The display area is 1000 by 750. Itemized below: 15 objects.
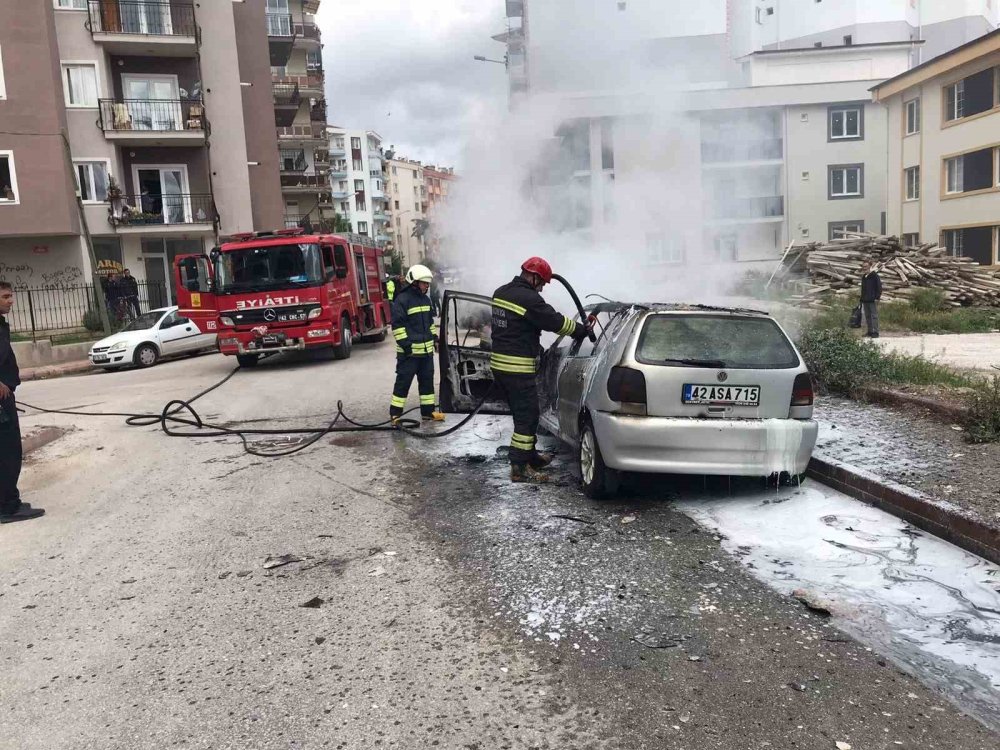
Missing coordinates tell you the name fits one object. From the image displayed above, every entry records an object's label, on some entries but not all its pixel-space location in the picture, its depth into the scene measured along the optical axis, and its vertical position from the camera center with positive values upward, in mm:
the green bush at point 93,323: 21906 -1062
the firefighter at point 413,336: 8672 -780
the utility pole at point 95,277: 21066 +193
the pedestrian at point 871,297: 14398 -1052
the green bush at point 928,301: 18312 -1513
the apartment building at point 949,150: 25266 +2969
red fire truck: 14227 -281
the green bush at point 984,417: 6395 -1520
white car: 17547 -1385
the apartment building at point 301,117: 43719 +8909
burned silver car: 5277 -1019
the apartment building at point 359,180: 84750 +9832
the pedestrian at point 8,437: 5680 -1065
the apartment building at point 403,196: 96812 +8797
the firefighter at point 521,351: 6246 -725
